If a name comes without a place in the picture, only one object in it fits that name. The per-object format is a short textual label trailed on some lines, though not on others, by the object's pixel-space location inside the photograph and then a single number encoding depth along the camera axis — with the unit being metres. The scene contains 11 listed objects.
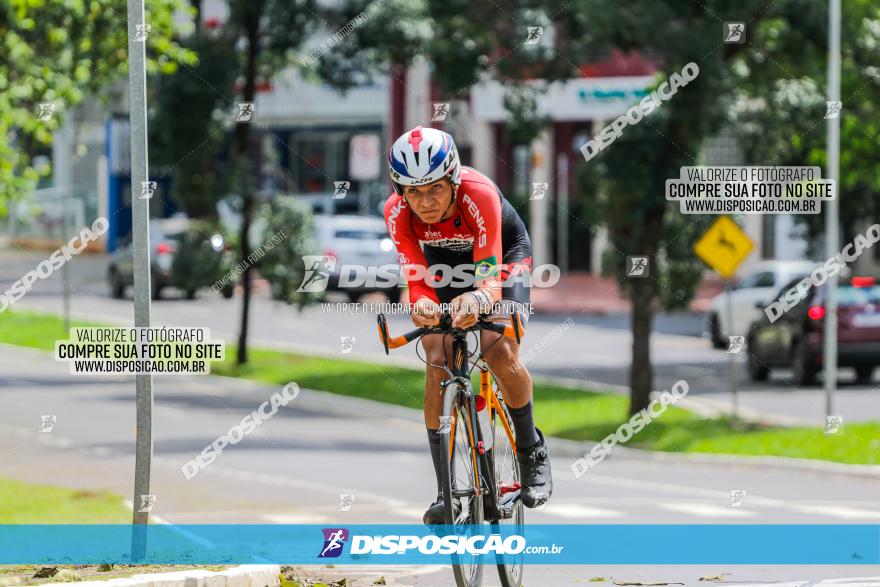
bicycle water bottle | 8.05
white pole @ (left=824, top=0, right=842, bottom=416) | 19.20
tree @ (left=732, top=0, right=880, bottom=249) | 21.23
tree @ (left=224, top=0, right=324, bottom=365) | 26.12
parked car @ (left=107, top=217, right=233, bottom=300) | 30.68
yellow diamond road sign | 20.39
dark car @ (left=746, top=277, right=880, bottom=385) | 24.30
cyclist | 7.65
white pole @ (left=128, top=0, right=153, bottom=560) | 8.41
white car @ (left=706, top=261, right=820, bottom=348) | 31.39
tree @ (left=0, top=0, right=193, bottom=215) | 15.20
